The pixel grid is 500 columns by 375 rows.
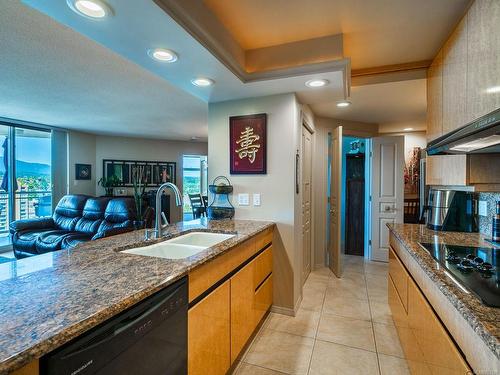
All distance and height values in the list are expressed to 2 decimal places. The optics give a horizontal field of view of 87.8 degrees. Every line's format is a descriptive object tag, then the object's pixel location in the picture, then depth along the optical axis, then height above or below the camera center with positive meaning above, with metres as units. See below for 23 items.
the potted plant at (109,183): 6.33 +0.03
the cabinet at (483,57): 1.28 +0.69
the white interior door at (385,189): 4.09 -0.07
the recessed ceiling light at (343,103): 2.97 +0.97
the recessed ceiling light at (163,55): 1.66 +0.86
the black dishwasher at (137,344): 0.72 -0.53
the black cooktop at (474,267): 0.99 -0.39
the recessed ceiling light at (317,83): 2.19 +0.88
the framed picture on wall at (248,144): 2.59 +0.41
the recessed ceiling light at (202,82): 2.14 +0.87
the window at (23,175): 4.82 +0.18
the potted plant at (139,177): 6.70 +0.18
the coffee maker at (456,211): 2.08 -0.21
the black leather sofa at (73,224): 3.96 -0.68
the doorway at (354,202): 4.56 -0.31
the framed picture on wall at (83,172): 5.92 +0.29
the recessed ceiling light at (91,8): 1.22 +0.85
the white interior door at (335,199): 3.33 -0.19
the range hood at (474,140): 1.05 +0.23
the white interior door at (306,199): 3.08 -0.19
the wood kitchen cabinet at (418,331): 1.06 -0.77
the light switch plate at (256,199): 2.63 -0.15
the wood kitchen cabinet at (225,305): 1.30 -0.75
